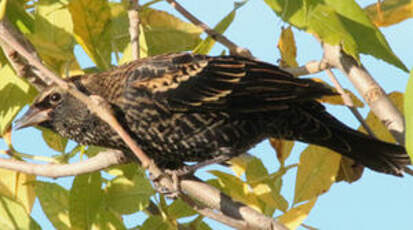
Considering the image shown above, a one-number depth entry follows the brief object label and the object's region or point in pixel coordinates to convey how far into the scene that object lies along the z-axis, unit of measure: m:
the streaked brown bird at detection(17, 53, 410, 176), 6.56
